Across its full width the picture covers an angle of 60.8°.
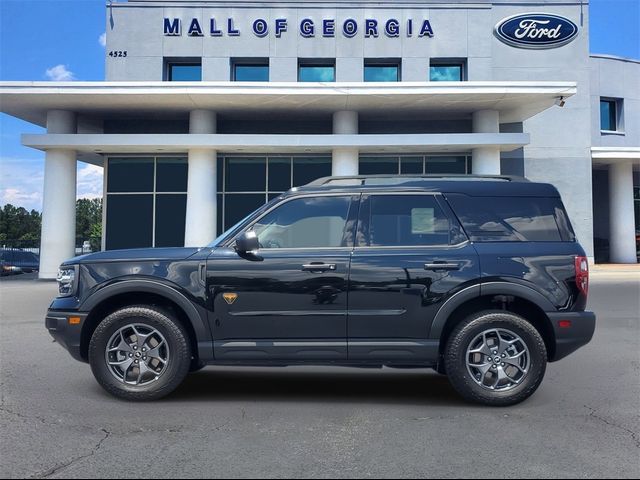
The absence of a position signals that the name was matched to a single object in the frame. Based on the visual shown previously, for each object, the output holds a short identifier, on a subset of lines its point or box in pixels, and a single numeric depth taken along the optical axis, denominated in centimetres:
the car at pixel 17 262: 2409
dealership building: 1950
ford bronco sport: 498
